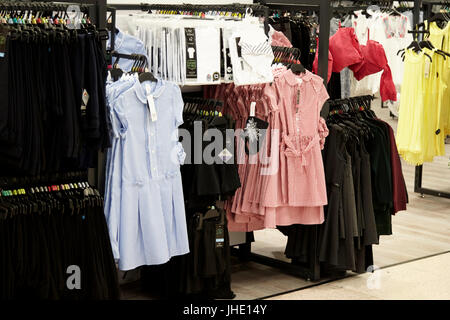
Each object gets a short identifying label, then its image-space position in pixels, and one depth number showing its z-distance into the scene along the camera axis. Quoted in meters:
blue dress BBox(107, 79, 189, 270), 3.78
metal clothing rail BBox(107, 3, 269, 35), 4.36
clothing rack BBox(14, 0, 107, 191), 3.43
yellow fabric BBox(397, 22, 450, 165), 6.77
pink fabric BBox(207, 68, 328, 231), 4.48
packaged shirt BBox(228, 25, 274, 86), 4.25
